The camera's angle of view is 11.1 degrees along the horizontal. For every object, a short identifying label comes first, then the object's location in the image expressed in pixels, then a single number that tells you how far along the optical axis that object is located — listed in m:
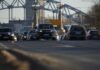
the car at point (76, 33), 55.41
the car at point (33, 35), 61.09
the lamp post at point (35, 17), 124.69
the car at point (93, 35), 63.72
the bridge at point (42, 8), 119.16
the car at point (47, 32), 58.41
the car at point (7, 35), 57.06
